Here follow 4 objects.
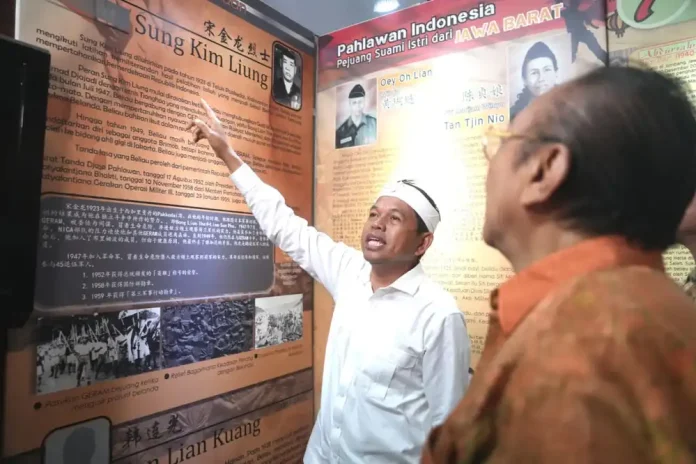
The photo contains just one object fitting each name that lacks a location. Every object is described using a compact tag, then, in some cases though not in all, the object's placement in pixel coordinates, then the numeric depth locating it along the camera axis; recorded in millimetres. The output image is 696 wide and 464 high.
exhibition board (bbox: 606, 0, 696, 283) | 1458
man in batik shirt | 404
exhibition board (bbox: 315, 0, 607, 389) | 1699
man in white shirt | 1365
